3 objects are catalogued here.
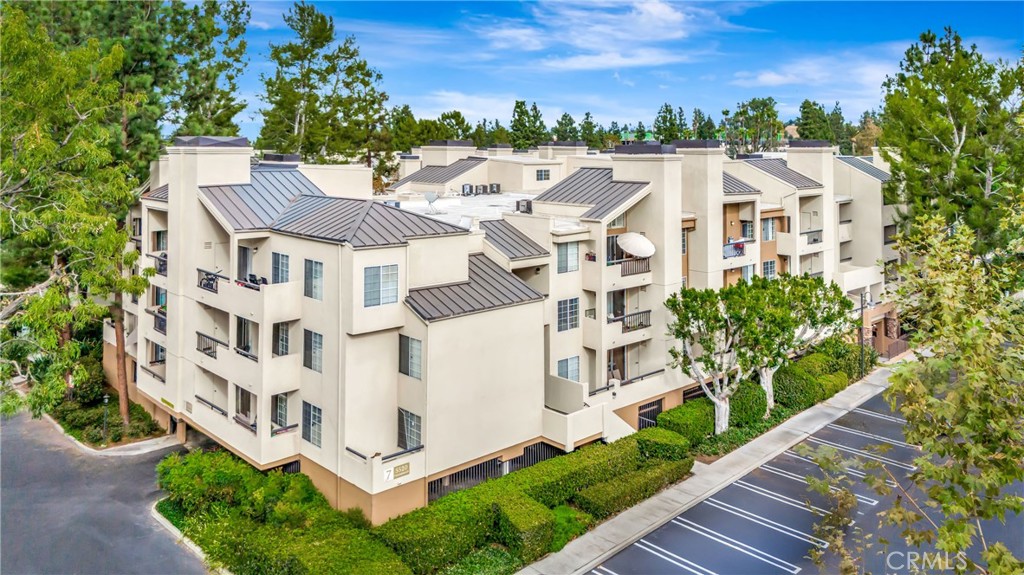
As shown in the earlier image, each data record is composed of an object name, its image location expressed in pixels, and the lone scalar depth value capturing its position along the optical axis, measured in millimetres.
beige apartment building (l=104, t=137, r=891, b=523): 23969
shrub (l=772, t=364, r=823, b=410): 36969
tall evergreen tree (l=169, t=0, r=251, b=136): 39469
